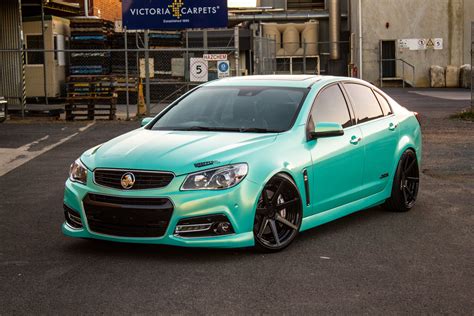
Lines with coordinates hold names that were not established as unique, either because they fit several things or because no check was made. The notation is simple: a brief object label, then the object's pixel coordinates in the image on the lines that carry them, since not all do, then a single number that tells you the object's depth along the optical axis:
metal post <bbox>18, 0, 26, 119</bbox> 25.19
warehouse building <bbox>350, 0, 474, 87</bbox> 49.06
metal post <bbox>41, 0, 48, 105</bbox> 30.23
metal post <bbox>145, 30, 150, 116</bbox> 24.31
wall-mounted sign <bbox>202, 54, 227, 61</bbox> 24.43
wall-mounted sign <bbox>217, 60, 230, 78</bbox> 24.25
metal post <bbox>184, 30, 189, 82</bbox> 29.05
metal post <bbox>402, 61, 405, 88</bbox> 49.41
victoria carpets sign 26.94
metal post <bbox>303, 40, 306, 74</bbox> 46.64
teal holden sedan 7.13
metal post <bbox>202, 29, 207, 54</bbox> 26.48
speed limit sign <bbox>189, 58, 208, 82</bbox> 24.45
